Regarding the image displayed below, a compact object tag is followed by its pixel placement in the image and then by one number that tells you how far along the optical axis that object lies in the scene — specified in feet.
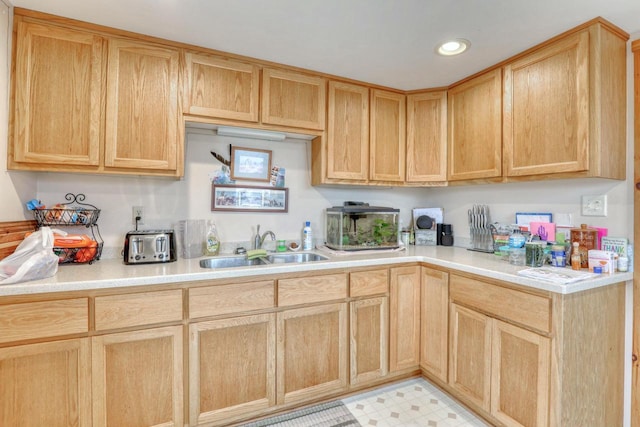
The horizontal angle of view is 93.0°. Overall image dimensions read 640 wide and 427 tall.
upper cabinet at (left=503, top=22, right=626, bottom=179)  5.00
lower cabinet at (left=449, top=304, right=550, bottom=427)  4.72
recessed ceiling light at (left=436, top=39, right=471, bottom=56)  5.68
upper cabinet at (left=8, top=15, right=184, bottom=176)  5.01
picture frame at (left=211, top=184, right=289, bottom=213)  7.22
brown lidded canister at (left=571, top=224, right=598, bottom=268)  5.44
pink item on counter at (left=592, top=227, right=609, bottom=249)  5.55
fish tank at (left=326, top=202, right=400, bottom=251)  7.56
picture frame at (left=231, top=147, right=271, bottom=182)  7.31
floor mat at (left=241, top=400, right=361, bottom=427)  5.63
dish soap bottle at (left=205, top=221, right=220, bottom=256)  6.89
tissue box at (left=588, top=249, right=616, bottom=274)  5.06
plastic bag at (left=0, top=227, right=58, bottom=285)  4.28
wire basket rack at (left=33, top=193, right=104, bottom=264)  5.40
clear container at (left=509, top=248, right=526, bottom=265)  5.91
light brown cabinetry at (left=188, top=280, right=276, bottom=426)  5.12
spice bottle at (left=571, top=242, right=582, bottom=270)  5.37
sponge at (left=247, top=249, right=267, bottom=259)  6.64
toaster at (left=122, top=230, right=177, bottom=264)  5.69
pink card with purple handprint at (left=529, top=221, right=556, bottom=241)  6.32
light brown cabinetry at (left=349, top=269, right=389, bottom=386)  6.30
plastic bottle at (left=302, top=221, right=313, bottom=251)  7.78
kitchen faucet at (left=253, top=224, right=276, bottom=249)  7.38
